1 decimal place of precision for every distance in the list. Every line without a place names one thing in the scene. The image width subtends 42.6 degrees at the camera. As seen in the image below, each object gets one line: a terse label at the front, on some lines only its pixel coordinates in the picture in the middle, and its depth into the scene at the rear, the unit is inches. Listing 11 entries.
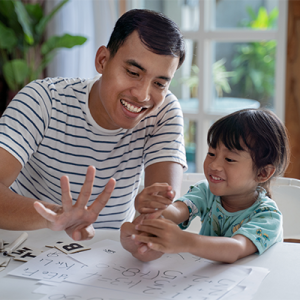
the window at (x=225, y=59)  91.6
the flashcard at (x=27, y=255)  35.7
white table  29.8
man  43.4
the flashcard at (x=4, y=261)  34.5
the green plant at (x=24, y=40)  112.5
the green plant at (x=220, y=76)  102.5
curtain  112.6
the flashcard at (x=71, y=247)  37.1
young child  38.4
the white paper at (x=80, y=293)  29.1
